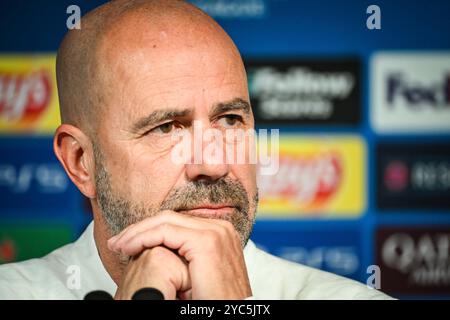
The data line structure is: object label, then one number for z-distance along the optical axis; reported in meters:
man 3.58
